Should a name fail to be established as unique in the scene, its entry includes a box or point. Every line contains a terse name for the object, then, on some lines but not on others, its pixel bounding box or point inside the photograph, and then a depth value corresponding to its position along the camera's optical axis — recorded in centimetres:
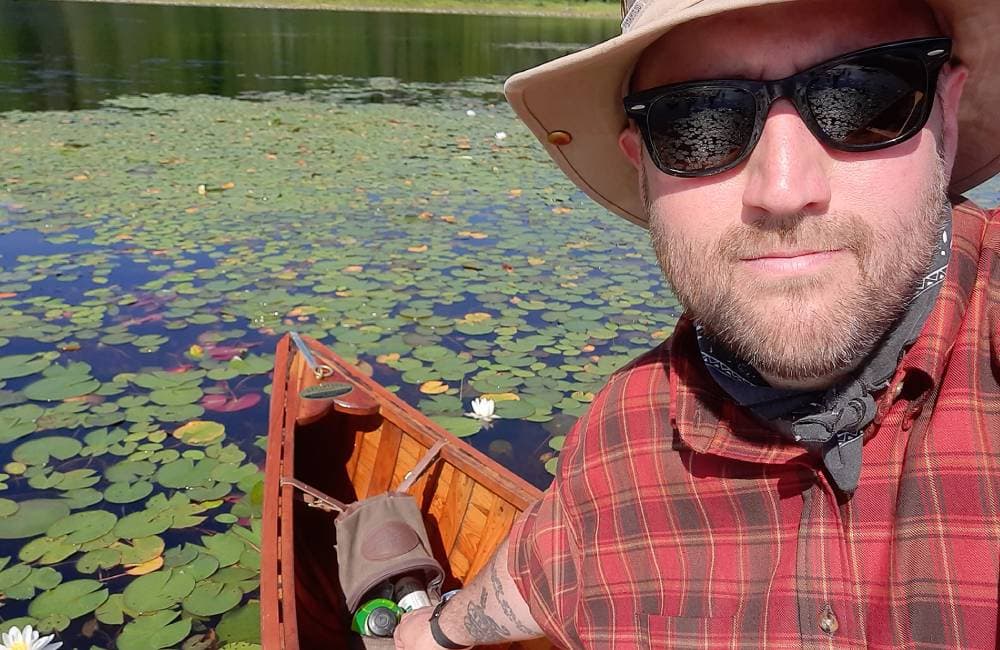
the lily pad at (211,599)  228
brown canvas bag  199
